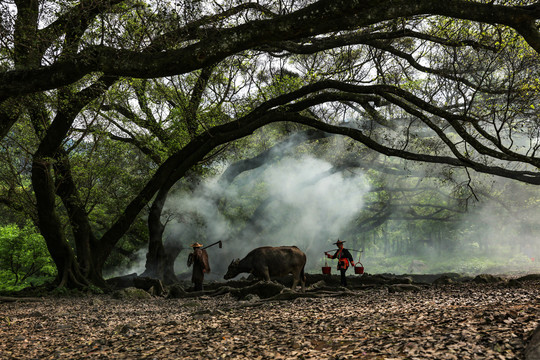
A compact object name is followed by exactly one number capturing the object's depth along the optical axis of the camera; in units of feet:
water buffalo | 39.93
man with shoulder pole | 39.84
